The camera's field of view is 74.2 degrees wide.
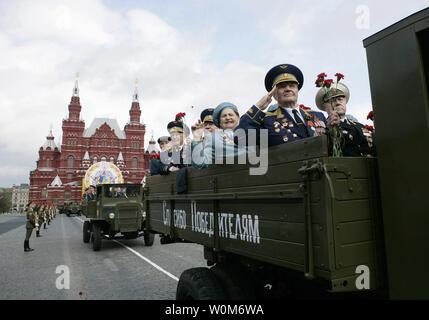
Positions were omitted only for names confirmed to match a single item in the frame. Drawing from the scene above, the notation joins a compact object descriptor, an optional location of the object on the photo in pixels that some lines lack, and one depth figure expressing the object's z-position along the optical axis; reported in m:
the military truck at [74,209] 37.98
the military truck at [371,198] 1.40
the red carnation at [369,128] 2.81
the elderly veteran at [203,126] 4.00
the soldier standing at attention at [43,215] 18.89
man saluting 2.34
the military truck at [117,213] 9.96
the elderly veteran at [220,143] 2.49
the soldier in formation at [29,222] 9.98
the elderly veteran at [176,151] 3.98
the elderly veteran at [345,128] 2.29
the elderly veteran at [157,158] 4.36
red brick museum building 57.44
